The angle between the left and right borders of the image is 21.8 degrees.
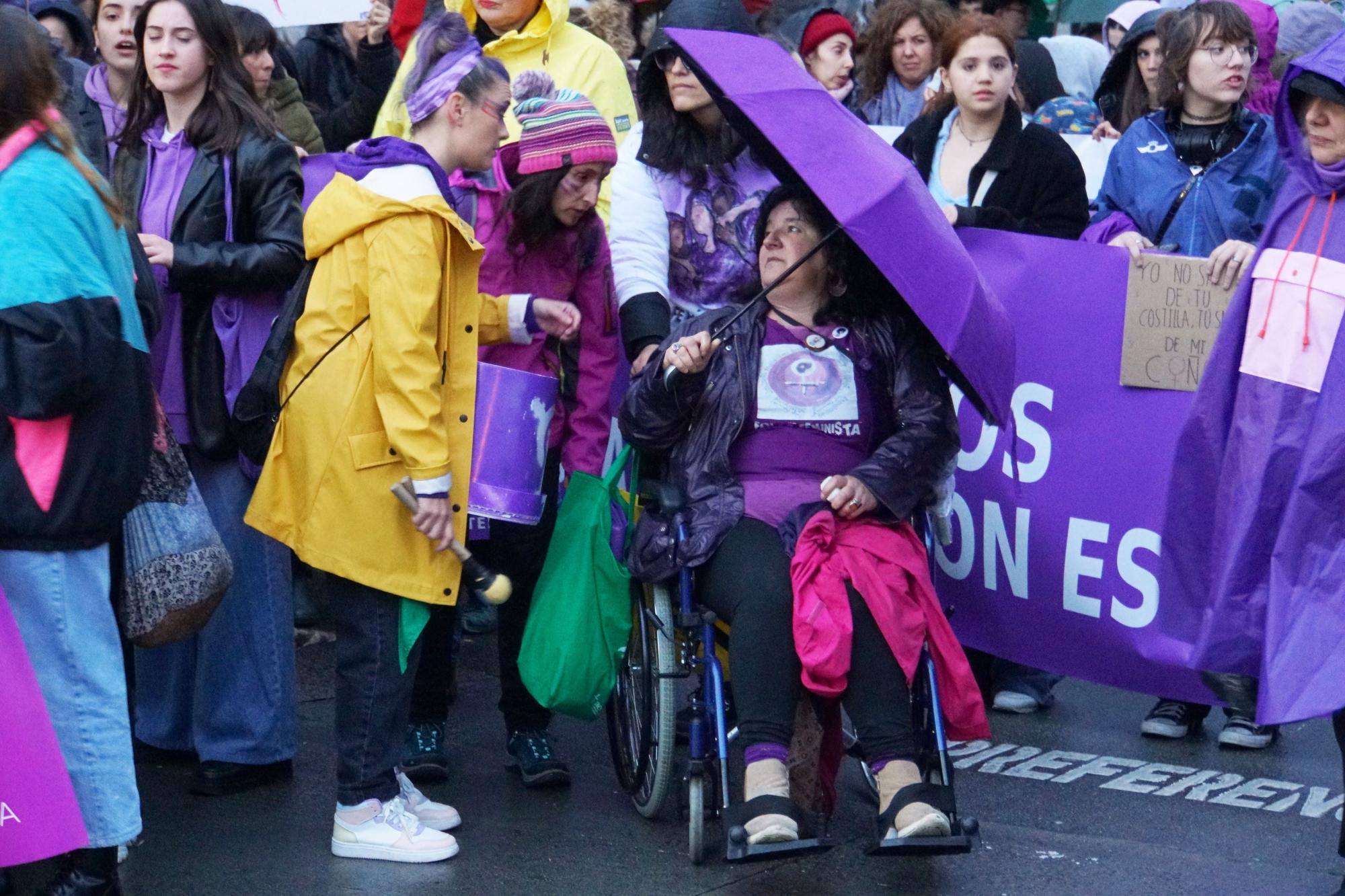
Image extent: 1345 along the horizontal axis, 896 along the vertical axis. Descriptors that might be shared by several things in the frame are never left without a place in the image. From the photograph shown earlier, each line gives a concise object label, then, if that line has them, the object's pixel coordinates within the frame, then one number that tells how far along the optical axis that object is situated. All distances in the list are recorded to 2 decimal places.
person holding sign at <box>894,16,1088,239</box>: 11.72
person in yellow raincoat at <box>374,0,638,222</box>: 12.54
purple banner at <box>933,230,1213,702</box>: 10.87
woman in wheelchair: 8.77
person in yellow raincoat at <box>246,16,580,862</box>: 8.57
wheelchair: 8.12
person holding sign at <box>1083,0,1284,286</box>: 11.20
